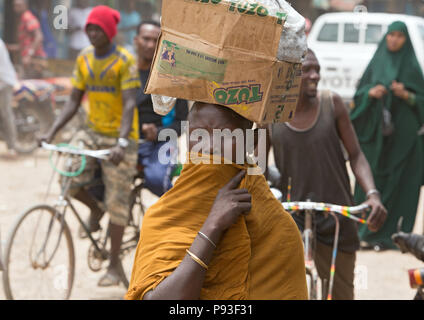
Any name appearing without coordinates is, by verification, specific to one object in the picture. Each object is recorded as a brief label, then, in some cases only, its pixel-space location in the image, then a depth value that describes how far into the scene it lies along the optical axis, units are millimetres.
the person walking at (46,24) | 16062
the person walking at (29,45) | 13484
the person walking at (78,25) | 16156
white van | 12281
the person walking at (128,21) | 17631
